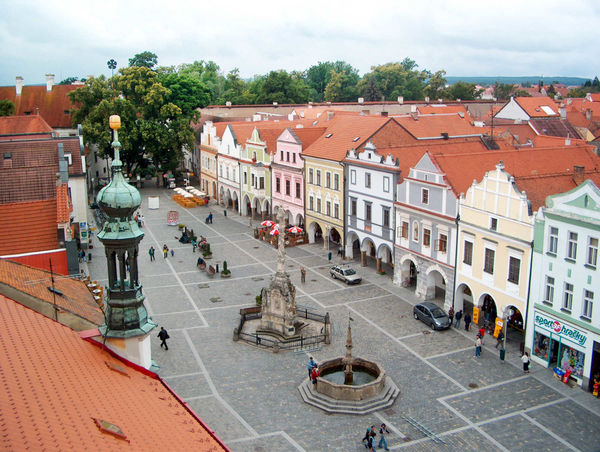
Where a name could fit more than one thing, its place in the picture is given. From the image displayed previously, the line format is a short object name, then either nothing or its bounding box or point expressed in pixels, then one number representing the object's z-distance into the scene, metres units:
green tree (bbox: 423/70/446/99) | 129.38
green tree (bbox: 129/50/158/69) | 115.00
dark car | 35.09
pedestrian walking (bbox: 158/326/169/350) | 32.06
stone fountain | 26.97
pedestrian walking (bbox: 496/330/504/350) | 32.72
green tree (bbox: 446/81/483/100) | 128.84
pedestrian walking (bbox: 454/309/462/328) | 35.41
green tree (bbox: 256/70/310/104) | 108.50
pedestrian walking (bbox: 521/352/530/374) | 29.85
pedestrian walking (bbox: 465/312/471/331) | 34.75
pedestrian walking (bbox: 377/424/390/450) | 23.81
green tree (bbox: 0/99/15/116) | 73.75
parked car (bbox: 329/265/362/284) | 43.12
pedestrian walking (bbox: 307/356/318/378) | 28.89
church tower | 13.45
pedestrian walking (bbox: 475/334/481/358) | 31.62
